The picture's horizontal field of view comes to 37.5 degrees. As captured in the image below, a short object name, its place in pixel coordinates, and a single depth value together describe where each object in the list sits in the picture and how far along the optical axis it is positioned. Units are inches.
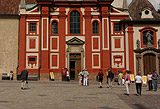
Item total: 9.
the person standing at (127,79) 648.6
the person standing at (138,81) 629.0
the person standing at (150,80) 765.8
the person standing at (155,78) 756.6
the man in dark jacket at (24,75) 754.2
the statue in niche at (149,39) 1298.0
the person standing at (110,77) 824.9
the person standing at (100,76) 839.6
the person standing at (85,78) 928.3
